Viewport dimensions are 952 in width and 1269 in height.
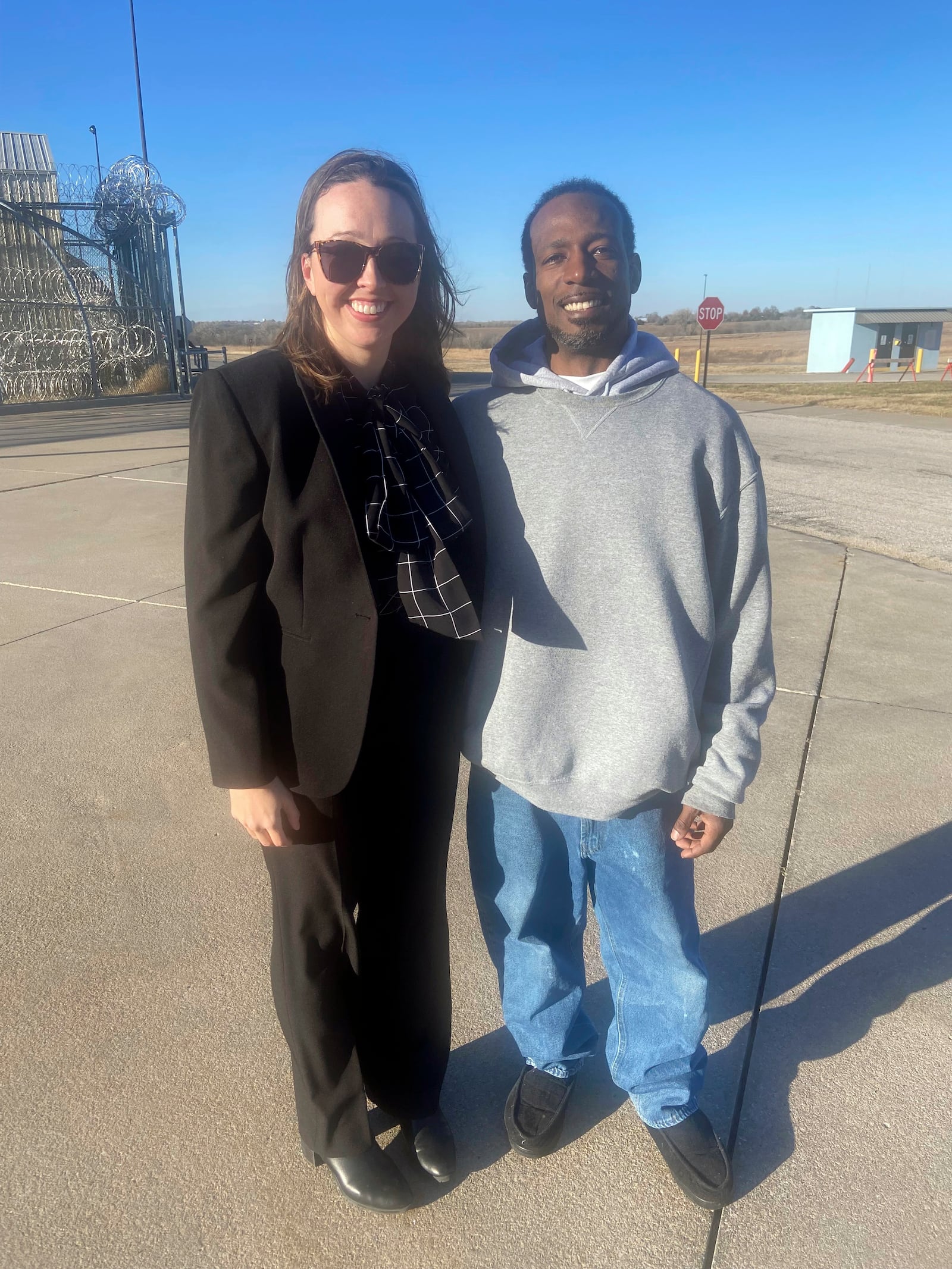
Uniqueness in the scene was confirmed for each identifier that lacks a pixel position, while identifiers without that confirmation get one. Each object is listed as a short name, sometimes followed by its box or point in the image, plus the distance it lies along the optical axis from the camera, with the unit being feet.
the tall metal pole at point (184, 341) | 66.28
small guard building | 111.14
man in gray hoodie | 5.71
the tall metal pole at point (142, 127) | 70.33
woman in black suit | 5.14
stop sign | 71.92
